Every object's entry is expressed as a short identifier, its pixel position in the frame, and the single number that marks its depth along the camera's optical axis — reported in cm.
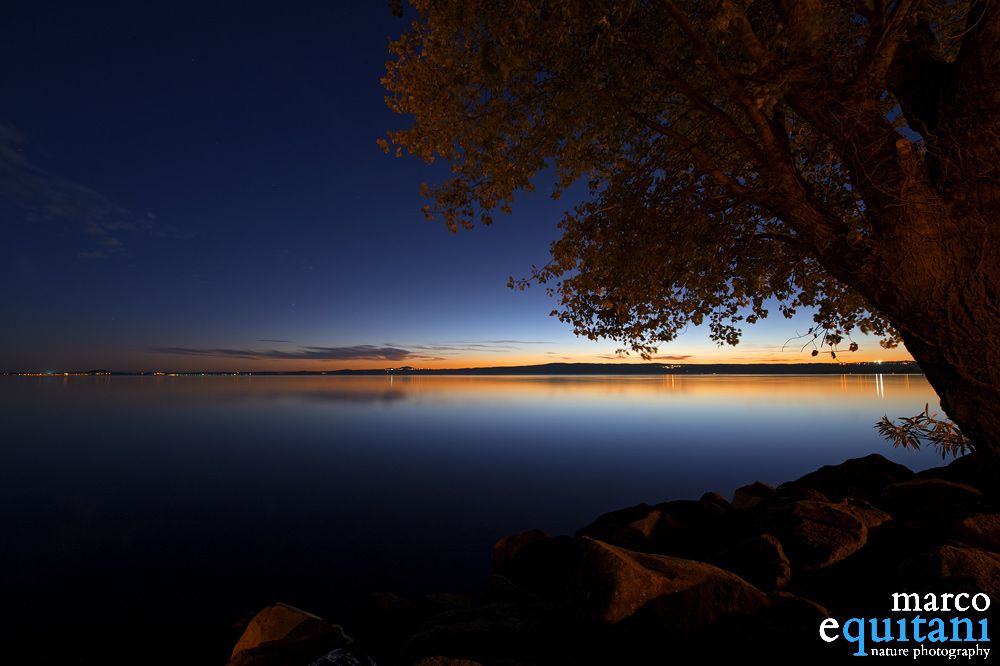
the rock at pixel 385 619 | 587
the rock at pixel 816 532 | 514
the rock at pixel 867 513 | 592
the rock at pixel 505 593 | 629
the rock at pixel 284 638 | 494
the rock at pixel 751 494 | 984
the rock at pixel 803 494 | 725
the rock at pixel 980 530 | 495
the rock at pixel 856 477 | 938
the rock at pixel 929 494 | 694
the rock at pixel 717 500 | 1001
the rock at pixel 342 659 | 439
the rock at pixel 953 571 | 373
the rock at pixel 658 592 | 397
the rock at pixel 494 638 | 419
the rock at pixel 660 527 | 720
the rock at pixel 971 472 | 640
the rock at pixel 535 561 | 722
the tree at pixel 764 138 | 528
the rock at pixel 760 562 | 476
